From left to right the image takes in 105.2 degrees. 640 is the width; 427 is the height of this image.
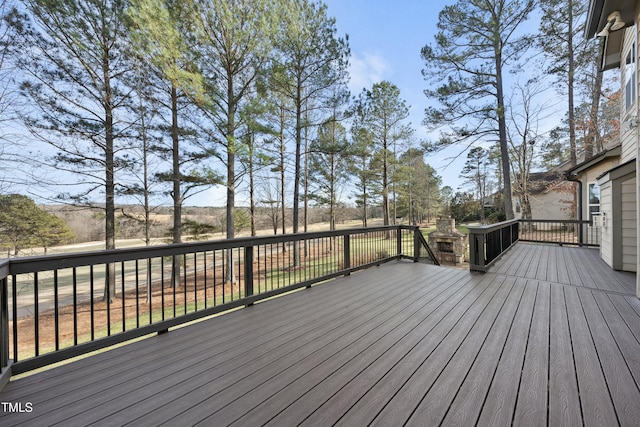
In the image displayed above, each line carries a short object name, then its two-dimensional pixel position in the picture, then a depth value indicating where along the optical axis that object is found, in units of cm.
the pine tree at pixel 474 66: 864
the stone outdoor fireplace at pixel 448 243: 1079
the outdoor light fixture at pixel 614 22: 330
